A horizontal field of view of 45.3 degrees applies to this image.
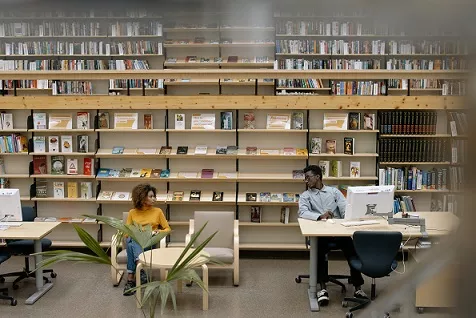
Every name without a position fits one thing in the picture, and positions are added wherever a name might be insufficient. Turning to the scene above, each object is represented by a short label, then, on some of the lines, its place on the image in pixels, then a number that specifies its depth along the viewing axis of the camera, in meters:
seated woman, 5.92
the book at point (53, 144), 7.23
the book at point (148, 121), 7.11
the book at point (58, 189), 7.26
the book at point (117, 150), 7.07
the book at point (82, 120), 7.10
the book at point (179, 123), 7.09
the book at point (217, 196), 7.10
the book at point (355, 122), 7.01
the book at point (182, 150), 7.06
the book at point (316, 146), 7.09
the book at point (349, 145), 7.05
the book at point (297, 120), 7.04
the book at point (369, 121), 7.00
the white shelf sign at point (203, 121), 7.05
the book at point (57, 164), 7.27
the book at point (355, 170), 7.13
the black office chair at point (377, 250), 4.98
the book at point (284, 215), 7.17
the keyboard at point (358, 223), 5.66
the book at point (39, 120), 7.14
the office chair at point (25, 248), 6.09
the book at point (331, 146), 7.11
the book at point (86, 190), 7.23
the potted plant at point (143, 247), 2.84
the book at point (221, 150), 7.05
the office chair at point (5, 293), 5.66
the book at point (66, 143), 7.23
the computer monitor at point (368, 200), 5.50
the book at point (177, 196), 7.06
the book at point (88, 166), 7.21
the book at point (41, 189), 7.23
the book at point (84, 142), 7.20
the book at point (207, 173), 7.06
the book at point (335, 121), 7.00
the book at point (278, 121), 7.02
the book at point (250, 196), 7.11
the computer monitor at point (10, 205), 5.82
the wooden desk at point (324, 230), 5.35
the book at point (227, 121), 7.05
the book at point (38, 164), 7.21
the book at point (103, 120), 7.12
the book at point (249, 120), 7.05
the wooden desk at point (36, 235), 5.61
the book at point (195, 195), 7.08
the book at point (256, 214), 7.19
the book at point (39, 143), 7.20
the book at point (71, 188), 7.26
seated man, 5.88
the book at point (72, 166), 7.27
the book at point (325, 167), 7.13
